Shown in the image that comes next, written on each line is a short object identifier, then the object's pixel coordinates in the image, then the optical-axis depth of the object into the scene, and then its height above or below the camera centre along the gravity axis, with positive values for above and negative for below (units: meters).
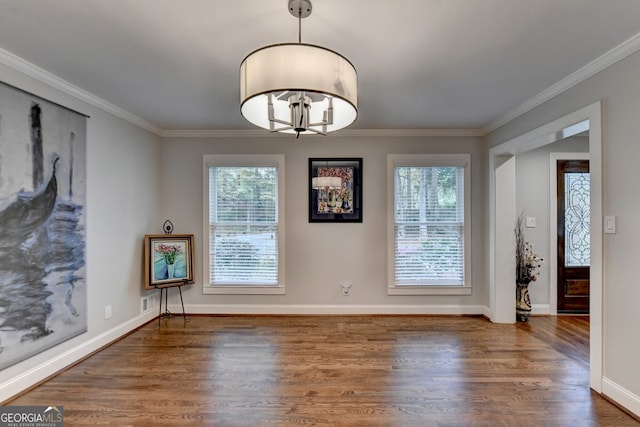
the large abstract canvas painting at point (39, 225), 2.27 -0.07
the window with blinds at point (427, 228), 4.18 -0.17
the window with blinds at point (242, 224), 4.20 -0.12
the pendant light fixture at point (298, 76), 1.40 +0.64
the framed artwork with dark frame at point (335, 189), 4.19 +0.35
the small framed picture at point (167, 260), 3.76 -0.55
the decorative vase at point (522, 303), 3.95 -1.11
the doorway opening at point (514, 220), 2.33 -0.05
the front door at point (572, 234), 4.23 -0.26
